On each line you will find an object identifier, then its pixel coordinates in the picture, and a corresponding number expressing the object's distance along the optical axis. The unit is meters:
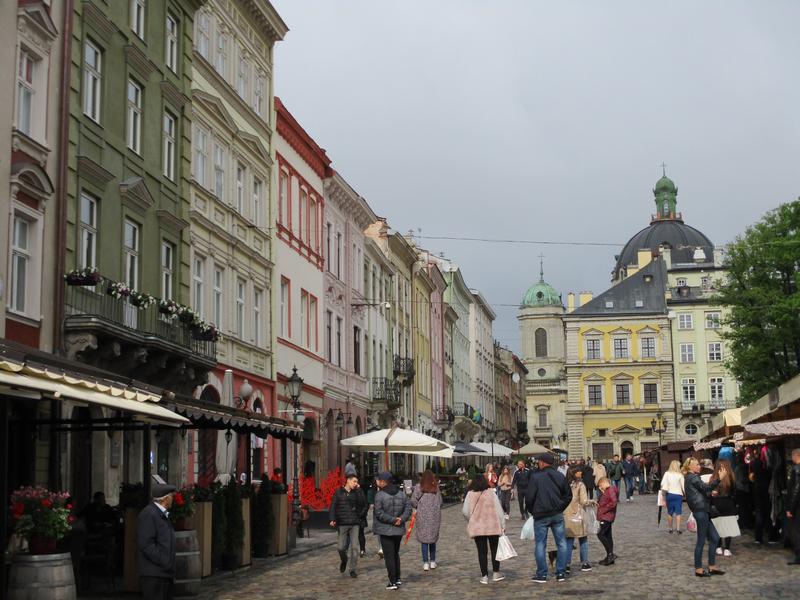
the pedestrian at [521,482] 34.11
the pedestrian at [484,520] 17.23
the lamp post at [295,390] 28.38
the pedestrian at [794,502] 18.20
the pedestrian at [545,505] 16.72
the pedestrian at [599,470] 22.77
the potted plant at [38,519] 12.28
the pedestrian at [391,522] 16.56
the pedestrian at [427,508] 18.75
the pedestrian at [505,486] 34.34
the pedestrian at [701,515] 17.25
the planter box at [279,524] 21.64
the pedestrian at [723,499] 18.66
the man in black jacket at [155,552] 11.52
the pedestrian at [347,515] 18.52
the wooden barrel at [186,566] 15.38
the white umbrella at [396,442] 30.62
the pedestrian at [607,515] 18.80
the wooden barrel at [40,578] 11.96
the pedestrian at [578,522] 18.19
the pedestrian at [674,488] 25.85
